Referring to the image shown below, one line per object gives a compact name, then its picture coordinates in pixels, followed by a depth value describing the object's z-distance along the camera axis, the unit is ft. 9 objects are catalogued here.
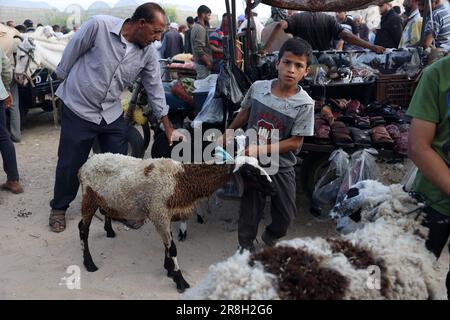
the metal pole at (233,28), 15.40
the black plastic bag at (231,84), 14.82
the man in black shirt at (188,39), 37.91
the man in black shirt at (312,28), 19.72
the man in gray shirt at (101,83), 12.48
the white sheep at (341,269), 5.39
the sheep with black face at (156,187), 10.86
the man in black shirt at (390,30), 27.86
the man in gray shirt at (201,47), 26.77
